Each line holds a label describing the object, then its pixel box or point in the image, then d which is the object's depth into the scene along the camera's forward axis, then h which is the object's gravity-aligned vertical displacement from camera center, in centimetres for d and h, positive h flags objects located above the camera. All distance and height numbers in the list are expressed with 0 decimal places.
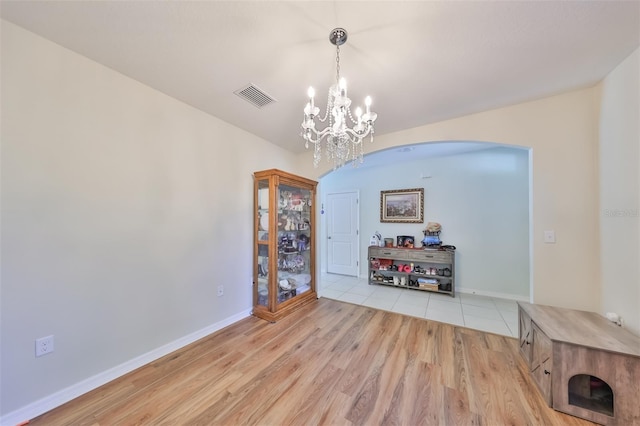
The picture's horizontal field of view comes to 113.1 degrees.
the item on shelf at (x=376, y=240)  441 -54
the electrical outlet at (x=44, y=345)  141 -89
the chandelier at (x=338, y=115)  145 +77
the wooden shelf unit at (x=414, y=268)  372 -103
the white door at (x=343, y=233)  489 -45
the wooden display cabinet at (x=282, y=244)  275 -43
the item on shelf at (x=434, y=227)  397 -24
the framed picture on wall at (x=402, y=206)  421 +18
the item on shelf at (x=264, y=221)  284 -10
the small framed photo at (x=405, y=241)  416 -53
